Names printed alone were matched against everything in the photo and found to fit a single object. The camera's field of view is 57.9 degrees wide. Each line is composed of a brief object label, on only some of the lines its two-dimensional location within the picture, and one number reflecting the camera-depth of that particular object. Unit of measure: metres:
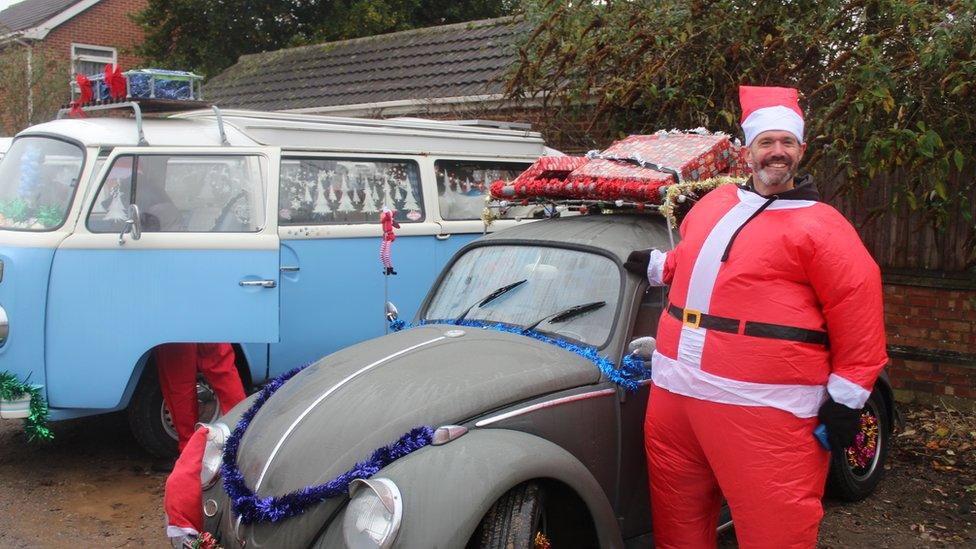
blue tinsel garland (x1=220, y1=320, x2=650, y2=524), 3.08
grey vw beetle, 3.02
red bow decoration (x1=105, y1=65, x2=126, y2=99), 5.99
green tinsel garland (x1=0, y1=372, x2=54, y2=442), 5.21
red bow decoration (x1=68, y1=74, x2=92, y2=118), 6.34
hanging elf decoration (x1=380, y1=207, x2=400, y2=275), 5.59
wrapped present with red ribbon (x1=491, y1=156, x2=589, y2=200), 4.87
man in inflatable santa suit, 3.18
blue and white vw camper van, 5.31
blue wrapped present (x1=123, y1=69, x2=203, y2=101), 6.02
